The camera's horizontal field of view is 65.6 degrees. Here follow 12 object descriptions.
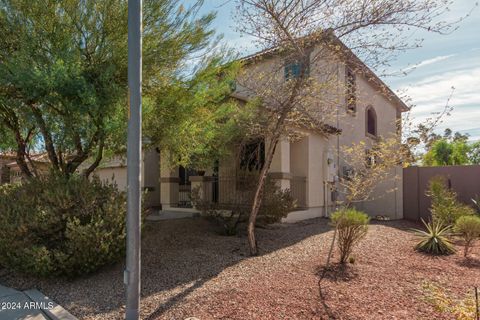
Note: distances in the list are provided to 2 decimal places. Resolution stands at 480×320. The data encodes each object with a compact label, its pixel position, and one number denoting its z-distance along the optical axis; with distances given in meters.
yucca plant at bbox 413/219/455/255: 7.86
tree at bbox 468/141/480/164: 34.53
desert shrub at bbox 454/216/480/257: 7.59
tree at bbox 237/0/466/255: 6.86
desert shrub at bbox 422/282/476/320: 3.81
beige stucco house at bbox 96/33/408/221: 8.27
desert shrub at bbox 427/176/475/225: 10.47
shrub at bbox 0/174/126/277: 5.79
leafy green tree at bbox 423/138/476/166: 29.47
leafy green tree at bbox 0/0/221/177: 6.09
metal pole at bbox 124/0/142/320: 4.26
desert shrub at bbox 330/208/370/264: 6.68
